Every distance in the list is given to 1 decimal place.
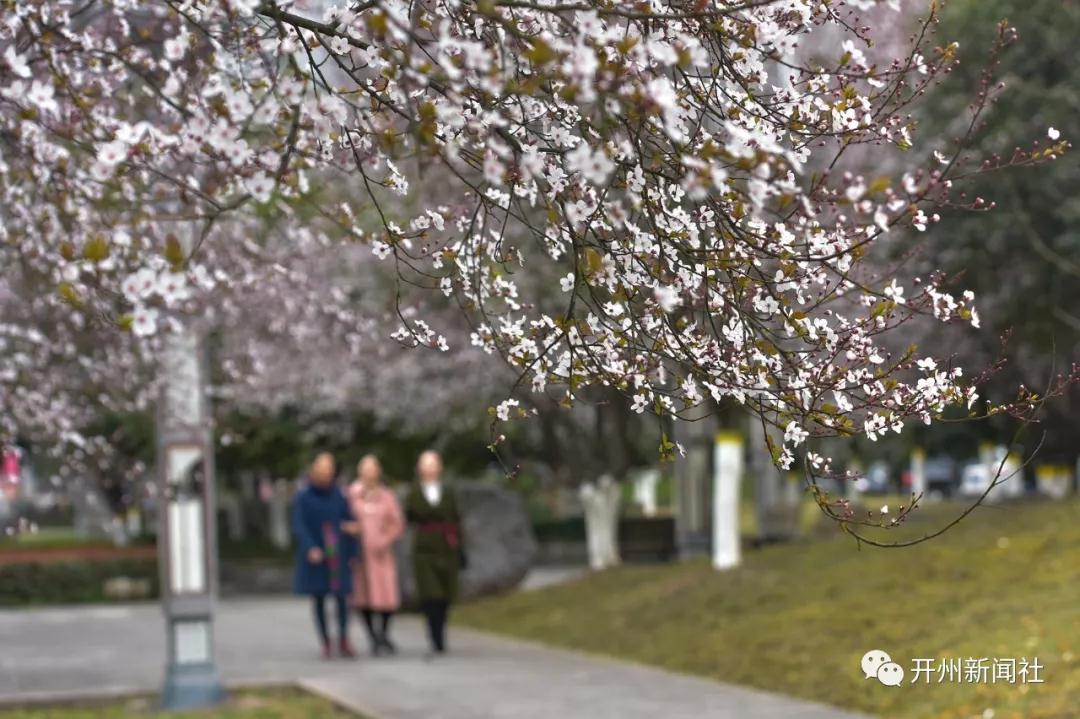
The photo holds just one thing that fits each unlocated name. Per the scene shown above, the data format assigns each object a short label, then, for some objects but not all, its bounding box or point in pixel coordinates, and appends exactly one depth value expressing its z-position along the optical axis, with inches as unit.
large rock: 848.9
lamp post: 478.6
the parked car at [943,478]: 2414.9
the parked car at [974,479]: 2063.2
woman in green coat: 569.0
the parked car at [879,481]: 2464.9
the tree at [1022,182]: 730.2
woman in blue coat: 604.7
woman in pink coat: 597.6
